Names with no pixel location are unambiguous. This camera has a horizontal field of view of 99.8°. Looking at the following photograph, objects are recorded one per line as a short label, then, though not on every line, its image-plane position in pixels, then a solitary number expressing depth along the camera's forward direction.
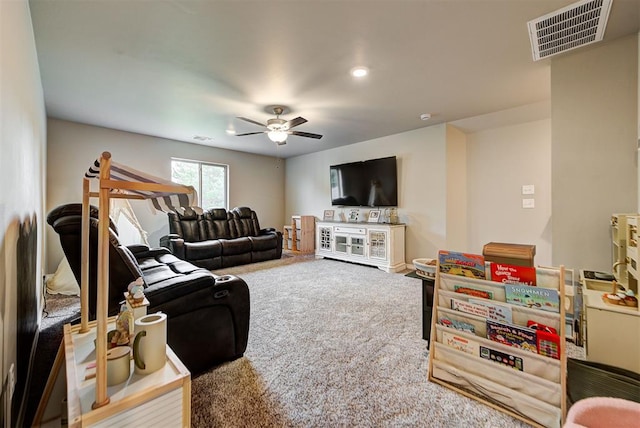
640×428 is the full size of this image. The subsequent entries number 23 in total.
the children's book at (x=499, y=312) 1.45
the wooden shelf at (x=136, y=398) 0.81
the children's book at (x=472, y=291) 1.53
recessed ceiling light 2.58
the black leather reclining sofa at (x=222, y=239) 4.59
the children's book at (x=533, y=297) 1.35
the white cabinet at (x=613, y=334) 1.49
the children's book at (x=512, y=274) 1.42
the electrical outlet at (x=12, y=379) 1.19
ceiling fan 3.59
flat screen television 4.99
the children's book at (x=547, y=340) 1.34
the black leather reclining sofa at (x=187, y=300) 1.57
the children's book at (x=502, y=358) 1.43
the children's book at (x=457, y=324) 1.59
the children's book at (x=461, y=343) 1.56
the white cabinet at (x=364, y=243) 4.58
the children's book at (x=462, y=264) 1.58
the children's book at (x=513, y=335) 1.40
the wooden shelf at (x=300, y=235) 6.18
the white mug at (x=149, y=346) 0.97
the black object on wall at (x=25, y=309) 1.41
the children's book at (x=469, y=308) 1.53
